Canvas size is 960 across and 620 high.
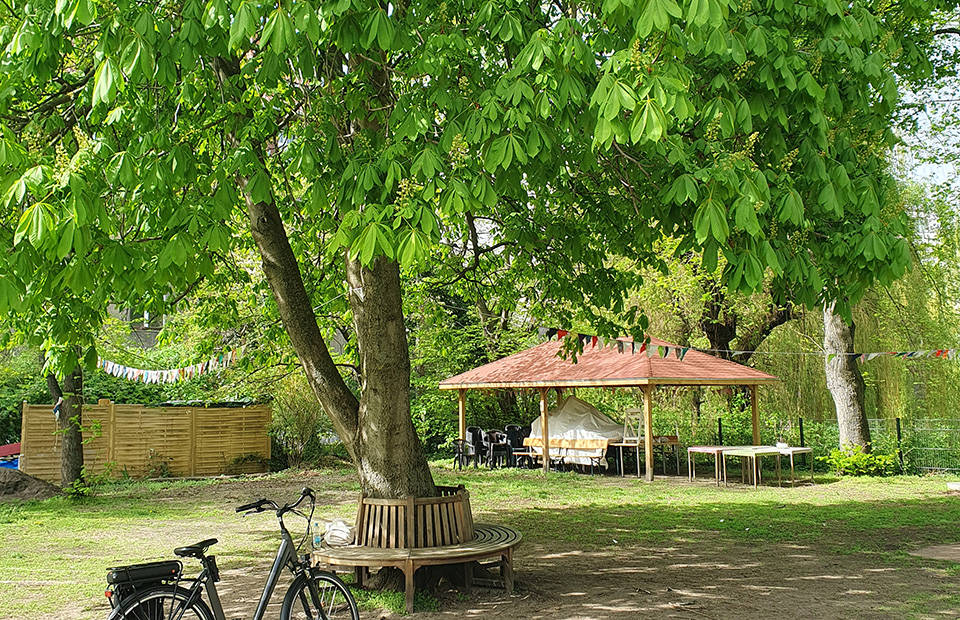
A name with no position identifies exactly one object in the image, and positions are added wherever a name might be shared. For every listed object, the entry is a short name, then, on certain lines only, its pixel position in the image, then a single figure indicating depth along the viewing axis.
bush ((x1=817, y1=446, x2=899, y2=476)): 17.53
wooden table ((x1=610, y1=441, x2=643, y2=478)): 17.84
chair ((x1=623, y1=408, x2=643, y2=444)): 18.41
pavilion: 16.91
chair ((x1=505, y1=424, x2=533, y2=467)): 20.27
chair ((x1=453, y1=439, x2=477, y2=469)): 19.84
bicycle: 4.15
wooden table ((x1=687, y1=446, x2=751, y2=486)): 16.33
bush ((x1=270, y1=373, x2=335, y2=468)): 19.94
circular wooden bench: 6.46
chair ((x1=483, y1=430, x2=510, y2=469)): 20.42
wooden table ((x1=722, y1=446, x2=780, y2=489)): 15.48
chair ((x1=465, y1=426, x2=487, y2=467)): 20.70
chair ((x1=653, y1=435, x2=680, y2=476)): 17.92
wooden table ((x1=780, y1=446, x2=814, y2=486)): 15.34
